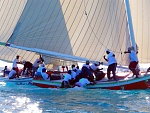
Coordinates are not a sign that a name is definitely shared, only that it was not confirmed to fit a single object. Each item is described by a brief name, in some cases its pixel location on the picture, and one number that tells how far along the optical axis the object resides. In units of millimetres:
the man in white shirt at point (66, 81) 17797
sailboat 19875
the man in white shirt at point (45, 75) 19188
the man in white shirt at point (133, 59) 17734
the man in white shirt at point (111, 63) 17638
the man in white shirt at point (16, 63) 22719
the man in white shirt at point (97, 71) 18781
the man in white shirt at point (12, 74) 22462
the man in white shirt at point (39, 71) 19406
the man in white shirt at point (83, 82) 17647
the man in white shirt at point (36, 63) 21906
